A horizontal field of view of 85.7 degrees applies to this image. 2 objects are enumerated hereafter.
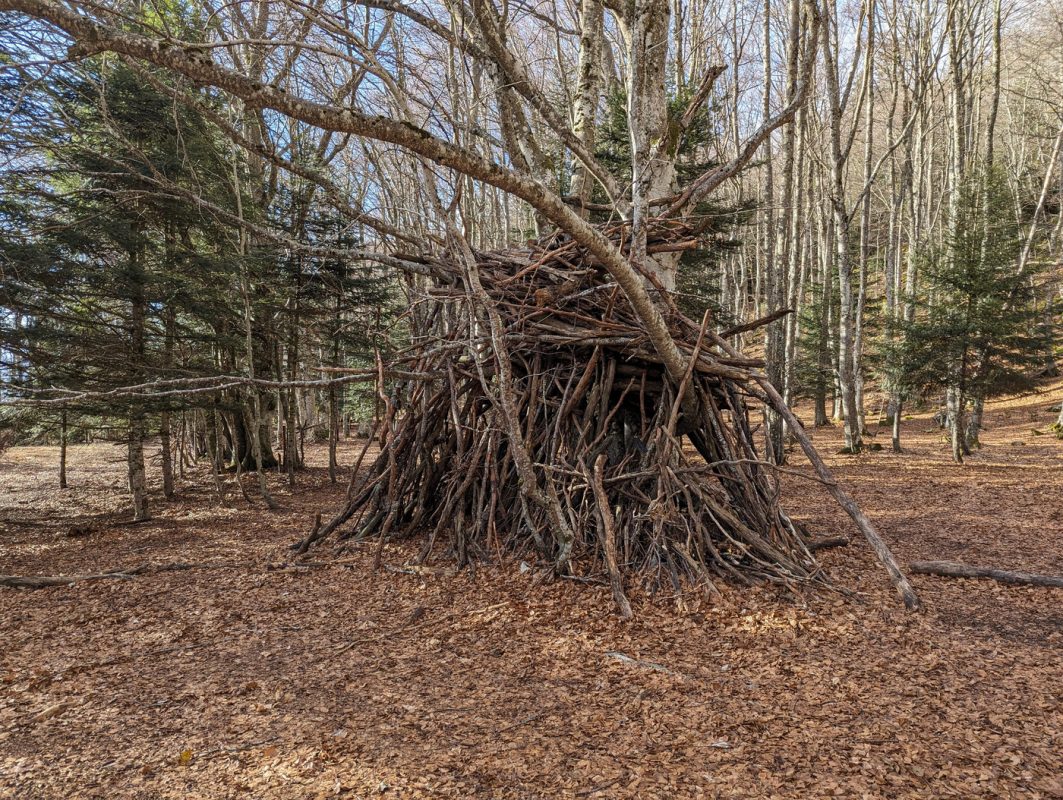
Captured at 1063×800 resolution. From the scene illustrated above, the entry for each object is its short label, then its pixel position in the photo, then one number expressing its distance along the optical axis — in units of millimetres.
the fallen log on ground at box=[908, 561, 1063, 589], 3760
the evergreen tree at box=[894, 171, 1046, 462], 9898
